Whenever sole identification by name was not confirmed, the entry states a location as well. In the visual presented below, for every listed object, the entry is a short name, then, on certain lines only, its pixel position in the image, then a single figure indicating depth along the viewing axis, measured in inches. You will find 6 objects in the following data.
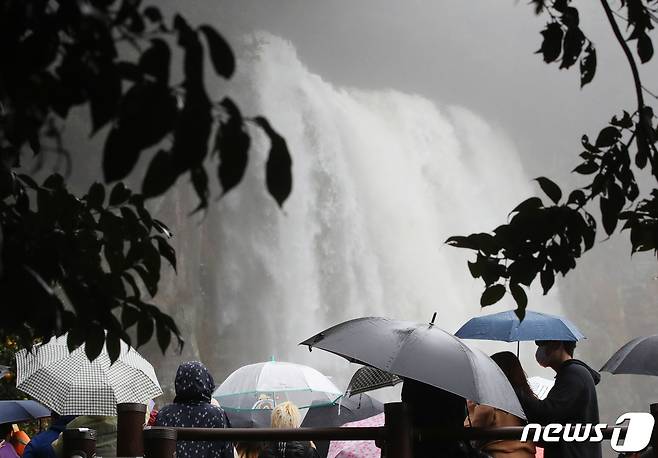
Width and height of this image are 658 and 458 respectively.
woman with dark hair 335.0
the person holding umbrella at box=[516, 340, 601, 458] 327.0
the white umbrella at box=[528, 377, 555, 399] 557.3
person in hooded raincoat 335.6
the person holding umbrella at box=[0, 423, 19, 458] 424.2
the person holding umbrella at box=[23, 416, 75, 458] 360.8
